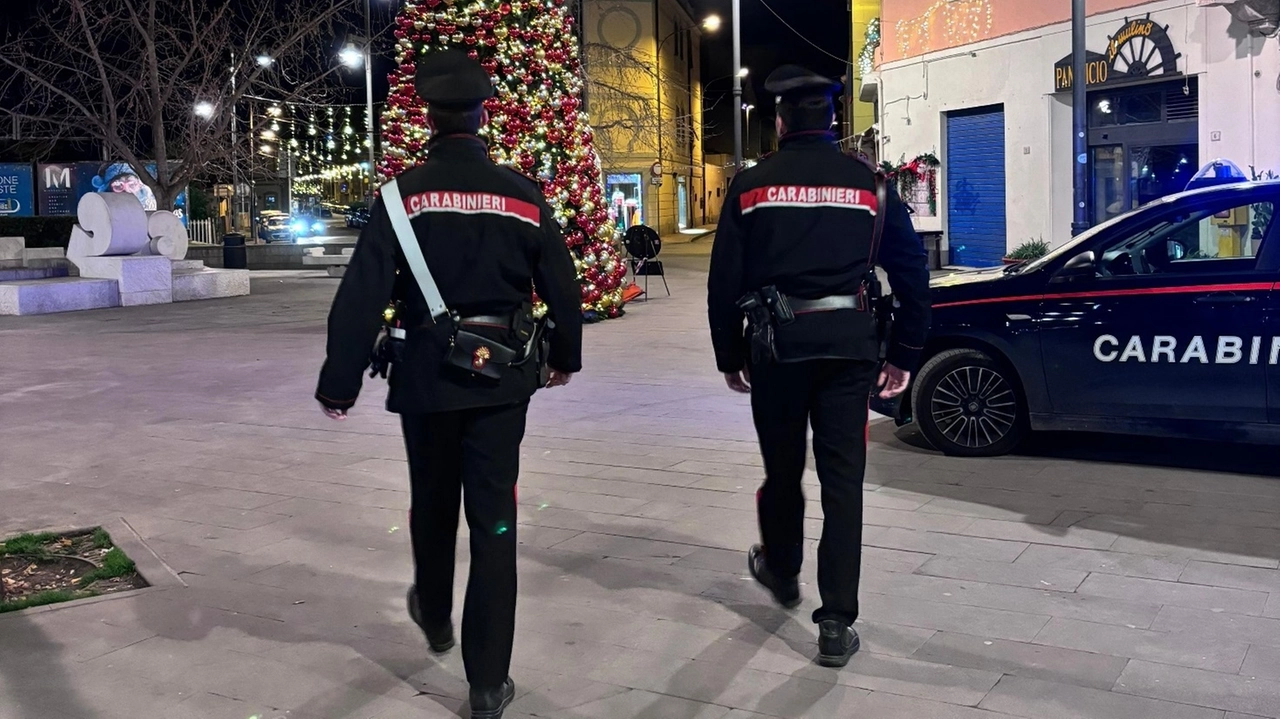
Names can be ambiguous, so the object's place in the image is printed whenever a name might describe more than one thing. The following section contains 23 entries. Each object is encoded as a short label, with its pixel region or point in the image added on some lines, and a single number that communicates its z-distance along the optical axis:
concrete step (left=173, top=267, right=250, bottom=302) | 23.45
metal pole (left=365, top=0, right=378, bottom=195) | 25.55
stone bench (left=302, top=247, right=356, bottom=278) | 32.56
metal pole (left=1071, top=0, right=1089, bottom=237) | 15.87
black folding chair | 20.08
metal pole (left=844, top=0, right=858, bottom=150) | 38.41
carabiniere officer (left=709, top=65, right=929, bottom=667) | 4.34
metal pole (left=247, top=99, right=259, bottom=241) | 27.89
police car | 6.79
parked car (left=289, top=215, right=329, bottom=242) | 52.35
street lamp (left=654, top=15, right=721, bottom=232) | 33.47
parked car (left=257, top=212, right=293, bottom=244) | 49.66
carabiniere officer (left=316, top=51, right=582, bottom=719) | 3.84
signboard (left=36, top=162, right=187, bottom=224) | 44.50
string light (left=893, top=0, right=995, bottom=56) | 22.67
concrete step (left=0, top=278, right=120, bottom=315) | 20.34
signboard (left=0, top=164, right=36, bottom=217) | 43.97
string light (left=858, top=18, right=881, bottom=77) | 28.27
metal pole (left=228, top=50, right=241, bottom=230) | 29.00
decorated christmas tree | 14.87
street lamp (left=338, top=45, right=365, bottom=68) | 25.30
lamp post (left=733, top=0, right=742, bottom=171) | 27.89
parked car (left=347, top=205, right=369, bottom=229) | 55.47
